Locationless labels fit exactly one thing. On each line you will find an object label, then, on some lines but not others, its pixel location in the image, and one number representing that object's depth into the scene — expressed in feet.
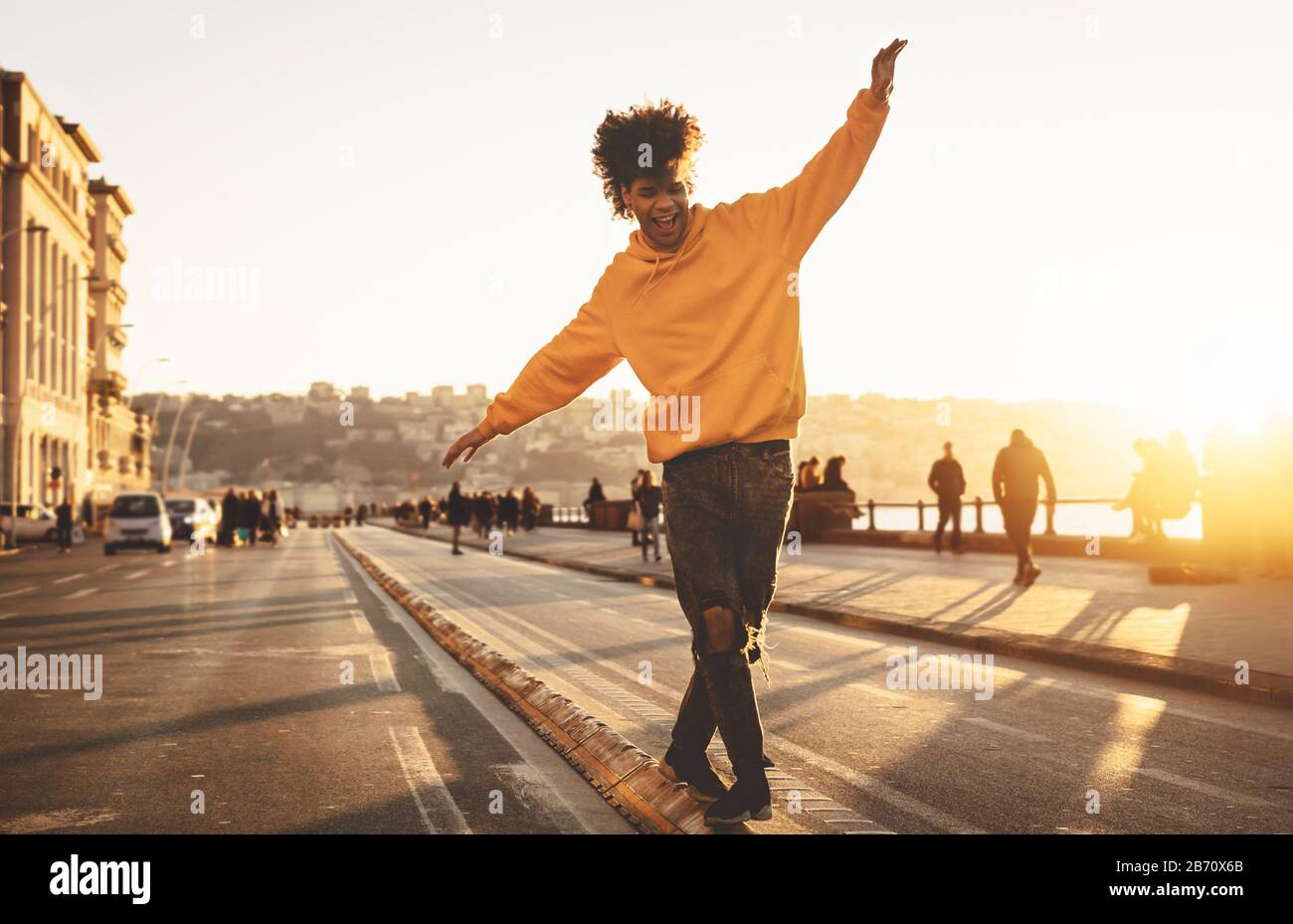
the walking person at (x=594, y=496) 167.53
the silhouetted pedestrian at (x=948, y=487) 83.56
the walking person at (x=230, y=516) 139.03
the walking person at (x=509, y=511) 174.49
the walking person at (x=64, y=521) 131.44
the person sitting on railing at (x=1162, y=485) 70.03
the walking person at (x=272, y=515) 157.69
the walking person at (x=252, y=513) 141.38
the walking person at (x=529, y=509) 179.01
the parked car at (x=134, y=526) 120.16
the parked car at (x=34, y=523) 158.51
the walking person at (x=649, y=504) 89.92
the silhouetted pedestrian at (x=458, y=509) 112.78
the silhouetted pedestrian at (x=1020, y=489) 56.85
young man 14.78
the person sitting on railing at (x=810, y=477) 115.96
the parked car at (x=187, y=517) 158.61
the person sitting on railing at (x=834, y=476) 115.75
